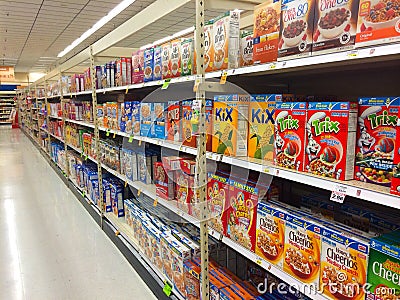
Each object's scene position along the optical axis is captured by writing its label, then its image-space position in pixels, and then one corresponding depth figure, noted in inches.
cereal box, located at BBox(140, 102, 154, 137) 98.5
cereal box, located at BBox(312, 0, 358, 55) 40.7
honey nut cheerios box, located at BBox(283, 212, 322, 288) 49.0
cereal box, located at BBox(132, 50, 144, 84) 101.8
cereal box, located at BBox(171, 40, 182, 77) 80.2
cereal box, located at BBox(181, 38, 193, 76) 75.9
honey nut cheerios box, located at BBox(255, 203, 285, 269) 55.1
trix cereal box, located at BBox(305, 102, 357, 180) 43.3
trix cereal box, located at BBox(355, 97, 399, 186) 39.9
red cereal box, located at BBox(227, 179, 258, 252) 61.1
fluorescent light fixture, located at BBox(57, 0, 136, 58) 298.2
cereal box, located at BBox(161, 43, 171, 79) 84.8
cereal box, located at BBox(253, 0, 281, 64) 53.2
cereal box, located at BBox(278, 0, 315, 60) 46.1
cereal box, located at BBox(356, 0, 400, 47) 35.6
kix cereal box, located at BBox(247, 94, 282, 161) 56.3
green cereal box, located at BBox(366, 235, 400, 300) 39.0
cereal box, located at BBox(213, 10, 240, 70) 63.0
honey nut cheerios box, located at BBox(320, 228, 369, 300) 42.8
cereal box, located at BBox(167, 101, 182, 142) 84.4
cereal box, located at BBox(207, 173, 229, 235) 68.5
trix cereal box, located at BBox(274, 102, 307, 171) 49.5
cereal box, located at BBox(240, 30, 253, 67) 63.5
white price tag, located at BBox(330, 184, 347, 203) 42.2
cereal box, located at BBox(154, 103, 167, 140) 92.5
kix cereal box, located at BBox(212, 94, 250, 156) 61.0
